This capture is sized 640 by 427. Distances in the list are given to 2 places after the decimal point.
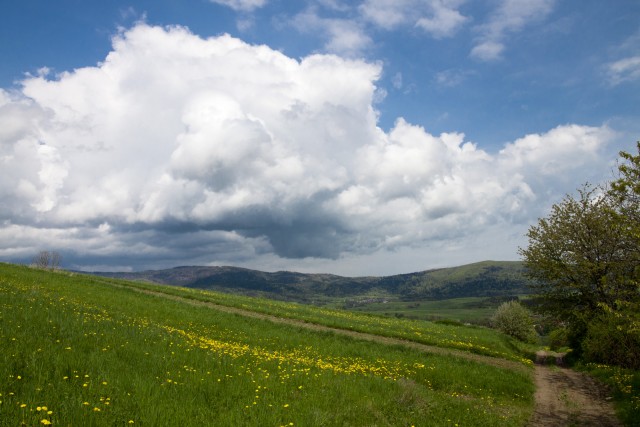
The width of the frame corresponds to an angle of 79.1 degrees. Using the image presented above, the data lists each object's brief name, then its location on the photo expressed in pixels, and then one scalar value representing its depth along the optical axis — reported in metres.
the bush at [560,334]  36.06
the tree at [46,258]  107.85
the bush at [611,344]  24.97
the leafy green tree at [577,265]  31.22
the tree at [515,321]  62.41
